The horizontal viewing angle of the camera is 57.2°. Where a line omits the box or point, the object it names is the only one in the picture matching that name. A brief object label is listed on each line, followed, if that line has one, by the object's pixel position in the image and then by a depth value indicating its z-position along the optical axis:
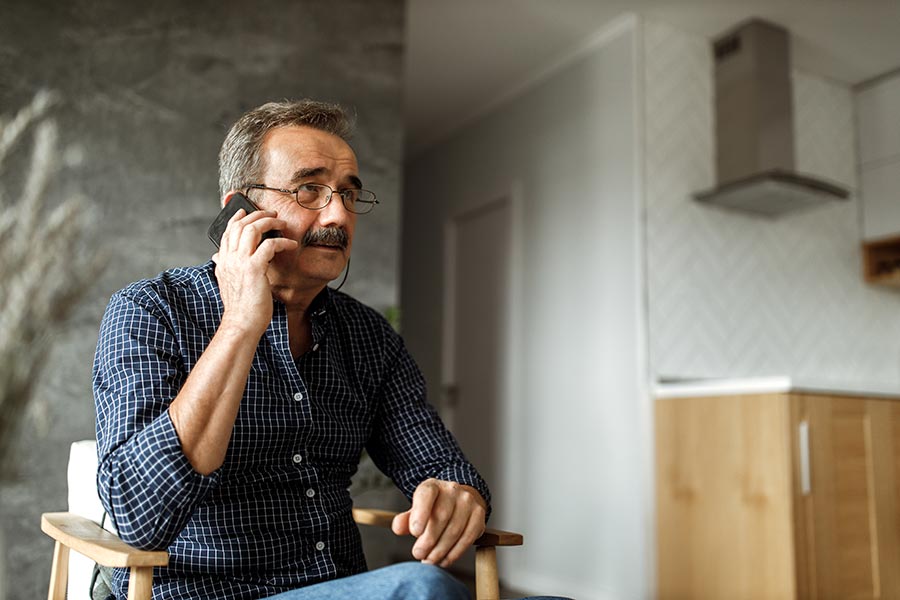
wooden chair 1.05
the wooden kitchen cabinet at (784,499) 2.79
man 1.11
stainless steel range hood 3.47
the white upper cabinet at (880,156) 4.09
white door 4.43
